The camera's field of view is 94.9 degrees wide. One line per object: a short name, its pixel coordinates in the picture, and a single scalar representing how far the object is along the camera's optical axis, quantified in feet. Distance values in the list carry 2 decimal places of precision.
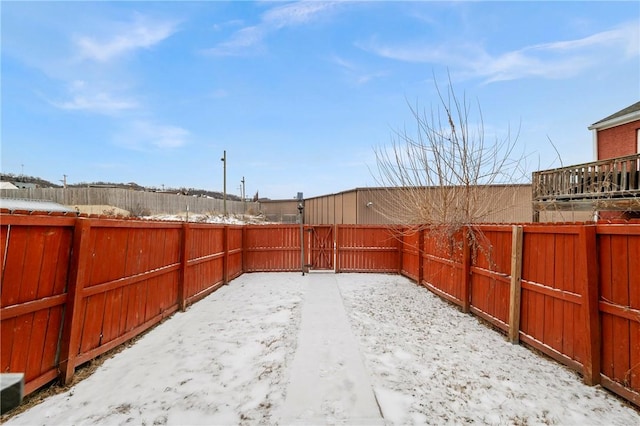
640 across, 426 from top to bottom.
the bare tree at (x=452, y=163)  20.08
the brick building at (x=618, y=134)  33.68
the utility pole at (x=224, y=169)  88.36
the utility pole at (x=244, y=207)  118.32
